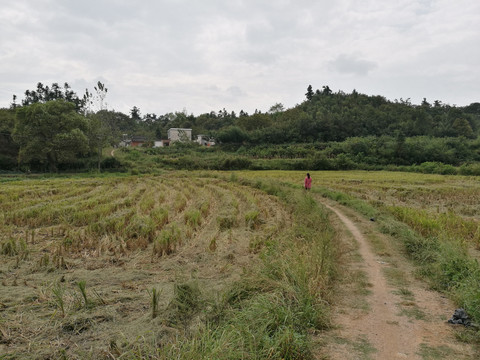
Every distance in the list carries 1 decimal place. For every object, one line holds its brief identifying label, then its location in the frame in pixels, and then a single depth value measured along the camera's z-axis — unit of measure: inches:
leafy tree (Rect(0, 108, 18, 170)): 1365.7
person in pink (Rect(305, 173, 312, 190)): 740.6
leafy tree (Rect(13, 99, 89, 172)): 1235.9
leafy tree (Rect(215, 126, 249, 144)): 2038.6
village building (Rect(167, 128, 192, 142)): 2537.4
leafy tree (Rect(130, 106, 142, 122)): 3556.1
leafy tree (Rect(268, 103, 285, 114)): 3212.8
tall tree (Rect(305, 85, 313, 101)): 3368.4
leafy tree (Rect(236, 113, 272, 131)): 2465.6
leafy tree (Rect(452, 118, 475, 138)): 2386.8
